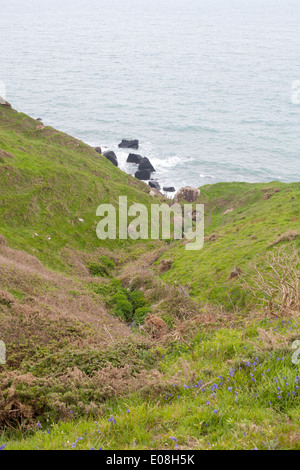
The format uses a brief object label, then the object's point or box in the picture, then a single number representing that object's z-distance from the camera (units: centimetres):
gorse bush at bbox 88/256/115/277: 3081
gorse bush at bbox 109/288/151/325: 2286
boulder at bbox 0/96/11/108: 5767
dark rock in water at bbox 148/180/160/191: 6809
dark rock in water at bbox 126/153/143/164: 7812
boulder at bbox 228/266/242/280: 2352
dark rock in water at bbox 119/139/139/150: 8662
